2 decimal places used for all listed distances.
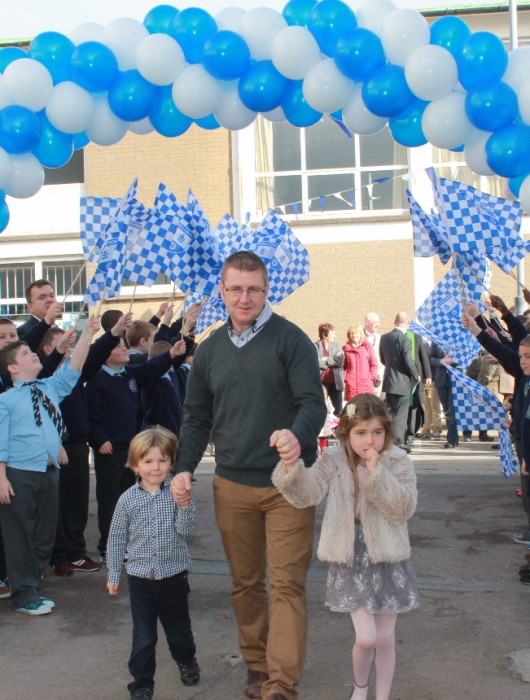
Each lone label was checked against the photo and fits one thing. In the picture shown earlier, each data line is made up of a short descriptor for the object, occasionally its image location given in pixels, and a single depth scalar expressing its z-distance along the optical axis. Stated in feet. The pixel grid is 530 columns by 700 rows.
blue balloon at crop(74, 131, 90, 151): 21.61
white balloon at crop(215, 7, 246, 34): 19.94
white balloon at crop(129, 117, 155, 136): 21.59
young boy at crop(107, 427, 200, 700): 14.71
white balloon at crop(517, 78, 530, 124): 17.38
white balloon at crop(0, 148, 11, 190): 19.85
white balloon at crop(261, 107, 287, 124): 20.89
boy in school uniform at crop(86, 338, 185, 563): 23.03
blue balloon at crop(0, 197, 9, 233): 20.52
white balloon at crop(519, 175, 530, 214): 17.89
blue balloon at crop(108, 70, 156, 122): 20.11
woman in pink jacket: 44.45
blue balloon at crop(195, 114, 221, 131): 21.42
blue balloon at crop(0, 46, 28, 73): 20.24
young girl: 13.55
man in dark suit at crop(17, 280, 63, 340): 23.95
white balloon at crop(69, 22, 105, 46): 20.30
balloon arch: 17.89
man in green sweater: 13.87
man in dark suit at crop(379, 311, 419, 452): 42.24
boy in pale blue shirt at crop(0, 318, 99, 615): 19.17
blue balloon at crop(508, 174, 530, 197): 18.29
